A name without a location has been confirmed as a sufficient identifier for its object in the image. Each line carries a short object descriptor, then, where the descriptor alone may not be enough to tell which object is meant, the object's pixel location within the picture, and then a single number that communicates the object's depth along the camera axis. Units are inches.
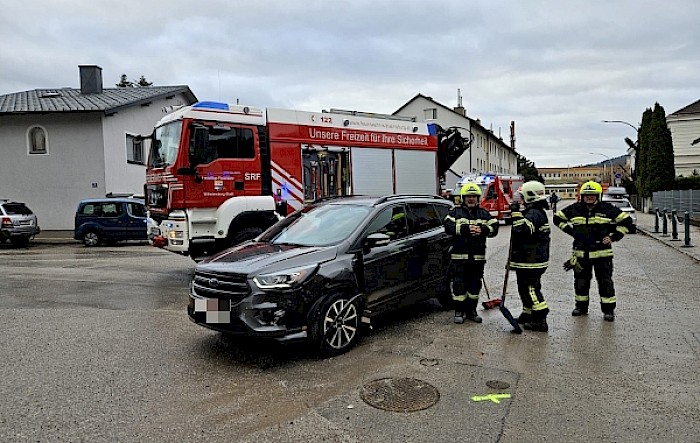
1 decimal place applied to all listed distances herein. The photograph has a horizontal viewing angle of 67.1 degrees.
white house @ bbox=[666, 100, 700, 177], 1877.2
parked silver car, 682.2
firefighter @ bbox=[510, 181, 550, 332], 238.2
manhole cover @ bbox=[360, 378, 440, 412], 159.3
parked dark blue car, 702.5
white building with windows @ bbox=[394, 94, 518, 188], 2134.6
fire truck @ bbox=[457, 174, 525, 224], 965.8
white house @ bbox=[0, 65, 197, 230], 850.8
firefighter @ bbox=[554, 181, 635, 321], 259.6
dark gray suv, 191.2
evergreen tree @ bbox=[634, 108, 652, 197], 1509.8
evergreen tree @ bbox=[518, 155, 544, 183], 3523.1
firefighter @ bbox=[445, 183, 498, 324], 246.4
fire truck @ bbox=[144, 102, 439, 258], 358.6
